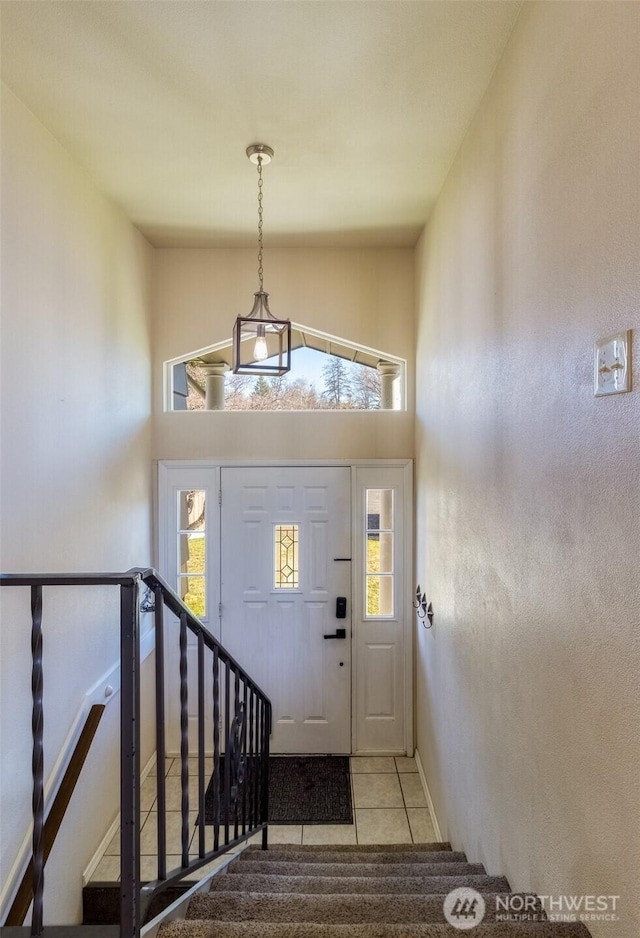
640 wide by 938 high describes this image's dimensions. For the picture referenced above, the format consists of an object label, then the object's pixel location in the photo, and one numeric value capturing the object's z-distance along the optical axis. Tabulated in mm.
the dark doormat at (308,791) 3092
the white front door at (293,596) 3662
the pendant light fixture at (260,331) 2355
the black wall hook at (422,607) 2994
